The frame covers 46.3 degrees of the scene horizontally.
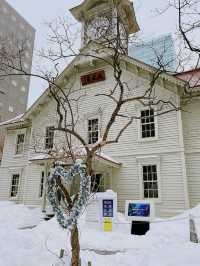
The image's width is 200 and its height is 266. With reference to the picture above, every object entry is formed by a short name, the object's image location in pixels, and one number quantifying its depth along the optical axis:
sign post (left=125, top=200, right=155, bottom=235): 9.30
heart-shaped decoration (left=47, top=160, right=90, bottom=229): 4.91
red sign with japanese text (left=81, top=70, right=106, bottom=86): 15.74
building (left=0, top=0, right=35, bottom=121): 45.53
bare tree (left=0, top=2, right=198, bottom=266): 5.19
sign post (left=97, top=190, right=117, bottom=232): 9.53
